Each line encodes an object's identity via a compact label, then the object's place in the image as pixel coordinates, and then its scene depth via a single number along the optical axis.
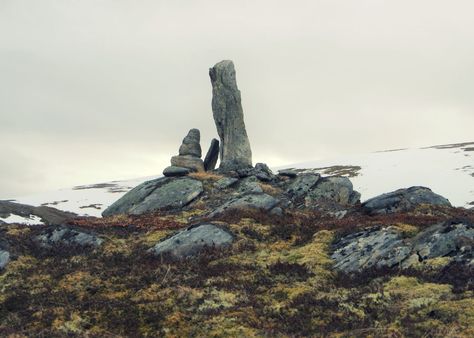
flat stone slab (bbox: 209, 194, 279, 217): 29.74
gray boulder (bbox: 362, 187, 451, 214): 29.38
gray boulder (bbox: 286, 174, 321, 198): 41.88
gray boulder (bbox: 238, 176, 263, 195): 39.68
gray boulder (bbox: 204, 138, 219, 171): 56.56
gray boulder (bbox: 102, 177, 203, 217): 40.59
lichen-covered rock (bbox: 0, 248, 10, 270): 20.09
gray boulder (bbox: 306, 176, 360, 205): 40.84
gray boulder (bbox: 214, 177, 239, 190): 43.44
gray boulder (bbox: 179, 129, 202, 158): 55.09
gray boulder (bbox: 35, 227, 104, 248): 23.14
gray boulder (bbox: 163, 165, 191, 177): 48.06
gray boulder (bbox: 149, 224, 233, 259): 21.28
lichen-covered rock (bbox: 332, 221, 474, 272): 17.64
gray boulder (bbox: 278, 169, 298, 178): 46.69
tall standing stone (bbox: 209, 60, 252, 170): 53.34
